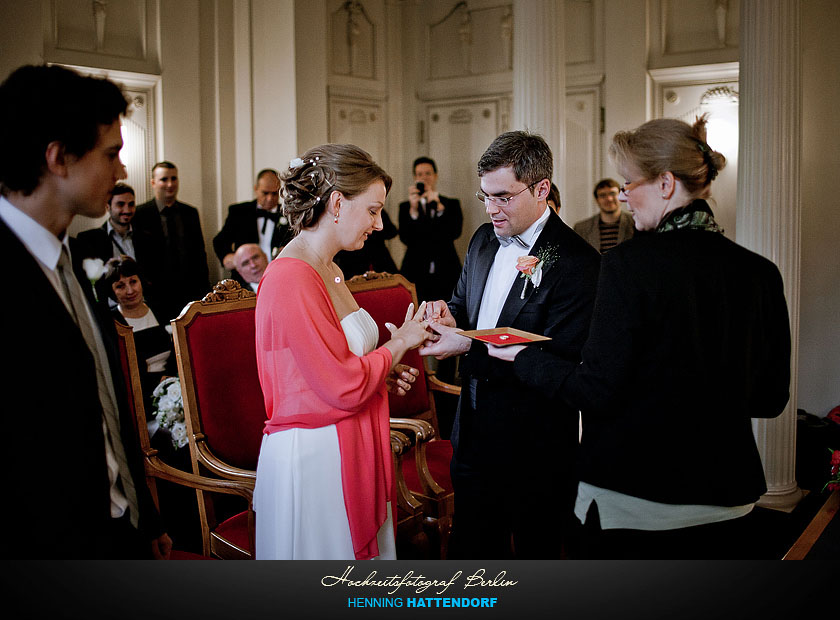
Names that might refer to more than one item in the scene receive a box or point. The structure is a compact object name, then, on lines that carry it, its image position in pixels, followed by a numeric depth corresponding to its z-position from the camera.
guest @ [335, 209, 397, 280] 5.79
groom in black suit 2.23
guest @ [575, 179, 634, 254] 5.91
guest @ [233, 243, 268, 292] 4.59
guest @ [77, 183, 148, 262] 4.71
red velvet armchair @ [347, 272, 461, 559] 2.80
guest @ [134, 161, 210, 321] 5.43
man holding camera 6.05
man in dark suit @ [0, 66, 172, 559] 1.22
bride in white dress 1.76
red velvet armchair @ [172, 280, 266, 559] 2.48
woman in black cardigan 1.57
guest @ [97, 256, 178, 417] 3.76
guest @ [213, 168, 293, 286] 5.80
